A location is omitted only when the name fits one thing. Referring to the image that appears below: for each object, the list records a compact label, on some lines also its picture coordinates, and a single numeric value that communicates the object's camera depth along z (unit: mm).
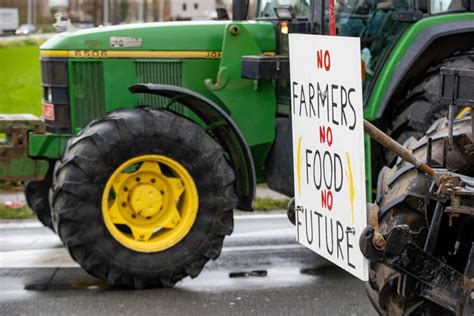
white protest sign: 3881
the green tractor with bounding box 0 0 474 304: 7129
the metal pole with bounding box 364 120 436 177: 4070
